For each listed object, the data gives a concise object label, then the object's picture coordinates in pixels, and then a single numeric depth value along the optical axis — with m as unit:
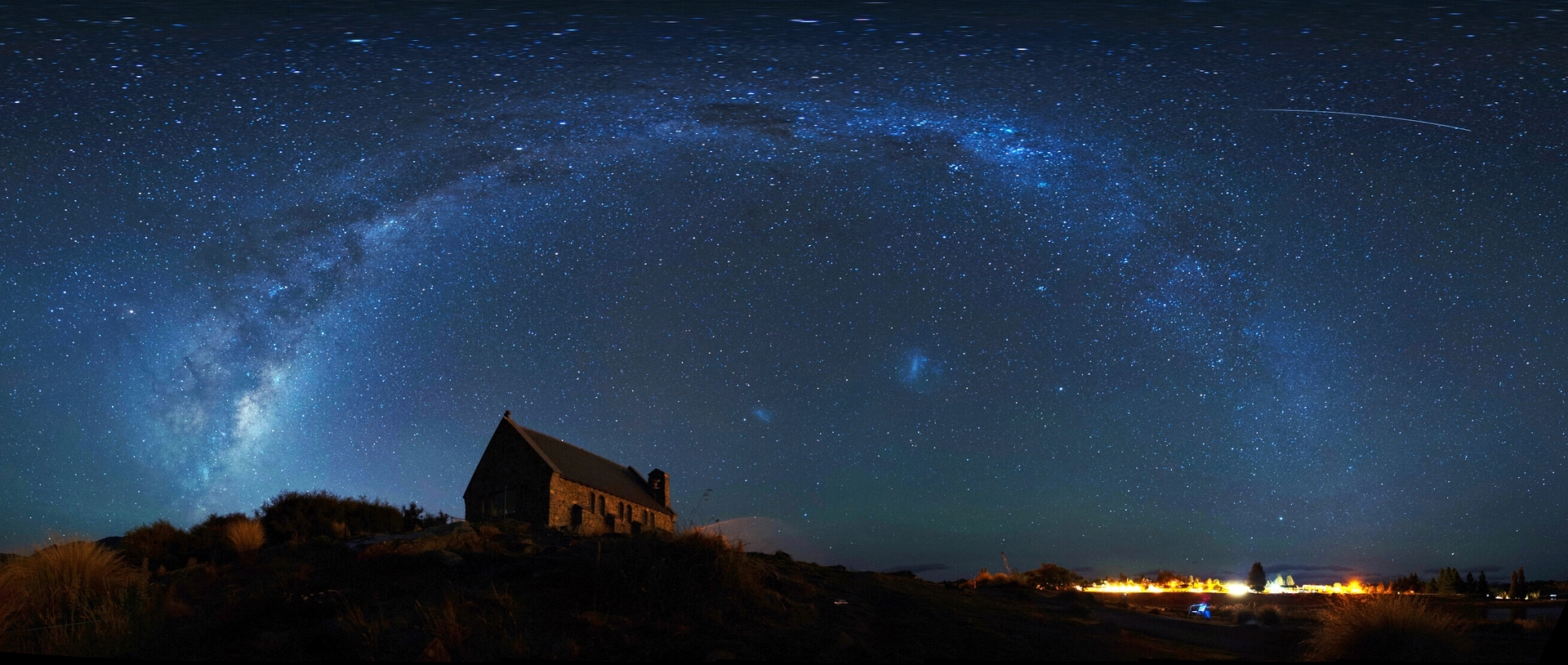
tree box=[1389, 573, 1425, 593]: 35.41
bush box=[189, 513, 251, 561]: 24.35
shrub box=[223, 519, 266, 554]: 23.36
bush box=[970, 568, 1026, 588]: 35.70
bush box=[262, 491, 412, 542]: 29.89
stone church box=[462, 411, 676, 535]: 38.09
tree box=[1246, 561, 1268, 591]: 42.41
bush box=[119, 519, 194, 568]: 25.47
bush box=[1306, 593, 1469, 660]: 10.63
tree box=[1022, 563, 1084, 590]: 40.72
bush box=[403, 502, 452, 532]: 34.00
